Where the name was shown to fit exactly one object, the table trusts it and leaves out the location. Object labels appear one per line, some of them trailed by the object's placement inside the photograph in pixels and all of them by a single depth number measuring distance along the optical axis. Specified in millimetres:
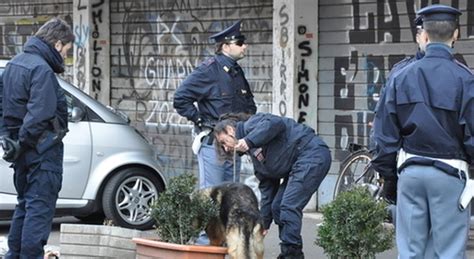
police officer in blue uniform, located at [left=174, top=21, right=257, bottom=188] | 17914
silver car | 20616
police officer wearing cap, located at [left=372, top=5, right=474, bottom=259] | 11298
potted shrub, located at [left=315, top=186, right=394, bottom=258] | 14487
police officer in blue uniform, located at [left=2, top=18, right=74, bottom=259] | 14812
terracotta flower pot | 14465
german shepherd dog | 14628
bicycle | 20897
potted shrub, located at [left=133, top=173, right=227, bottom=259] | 15004
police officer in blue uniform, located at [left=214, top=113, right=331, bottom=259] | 15566
